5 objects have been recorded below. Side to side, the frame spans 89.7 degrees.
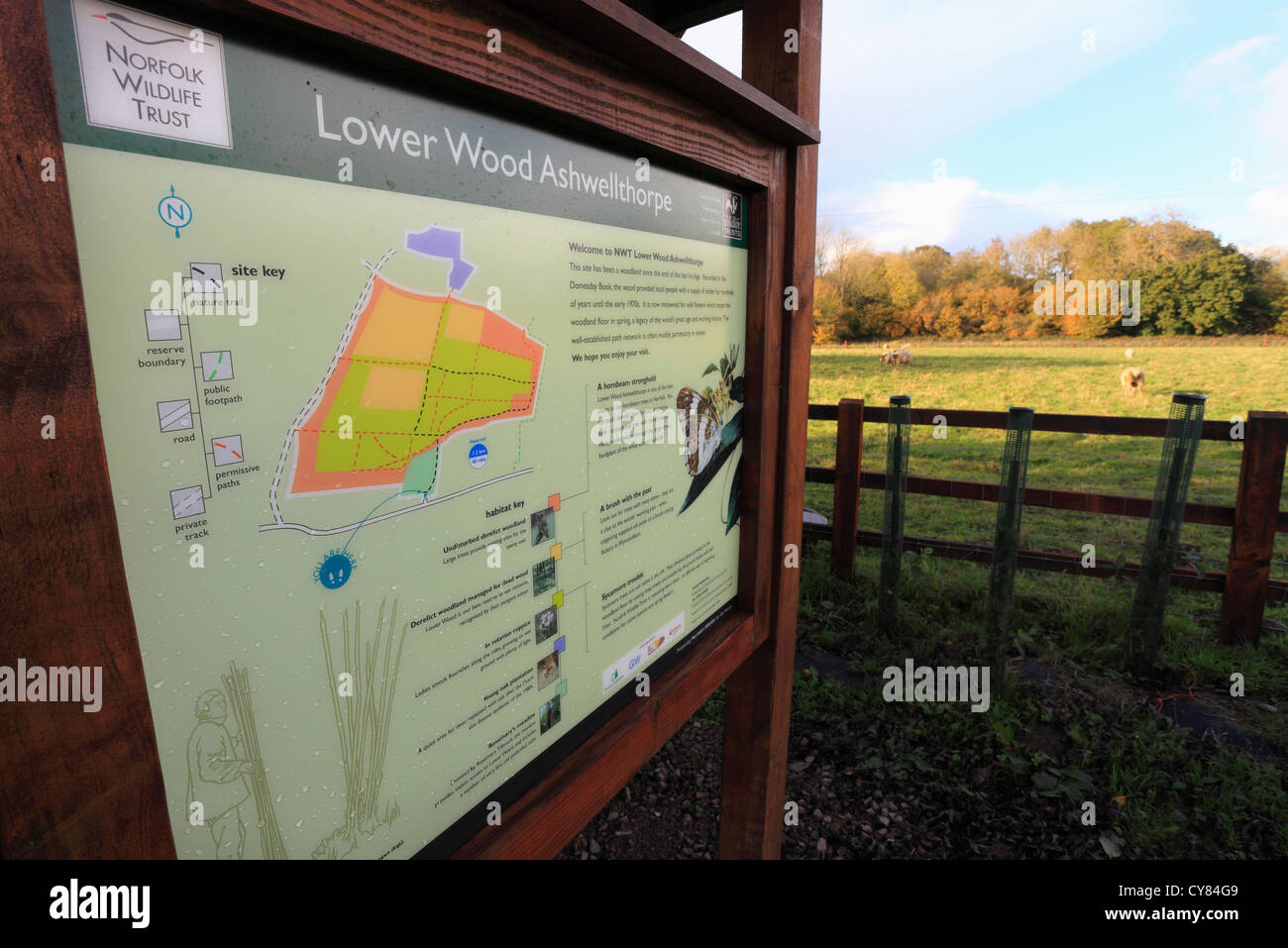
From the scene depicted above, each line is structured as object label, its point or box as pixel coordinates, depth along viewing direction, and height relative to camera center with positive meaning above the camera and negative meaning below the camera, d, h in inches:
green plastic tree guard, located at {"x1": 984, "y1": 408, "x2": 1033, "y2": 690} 148.6 -42.5
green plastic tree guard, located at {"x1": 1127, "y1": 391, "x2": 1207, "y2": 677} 147.9 -41.5
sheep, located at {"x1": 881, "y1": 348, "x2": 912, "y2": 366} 885.2 -9.9
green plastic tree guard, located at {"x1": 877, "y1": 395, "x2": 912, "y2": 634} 172.2 -42.3
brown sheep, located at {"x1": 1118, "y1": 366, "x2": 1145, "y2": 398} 663.8 -33.2
